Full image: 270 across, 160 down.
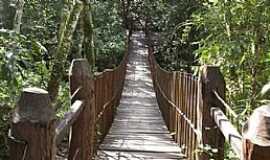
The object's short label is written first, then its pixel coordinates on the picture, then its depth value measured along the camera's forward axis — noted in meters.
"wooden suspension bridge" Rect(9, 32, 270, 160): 1.72
